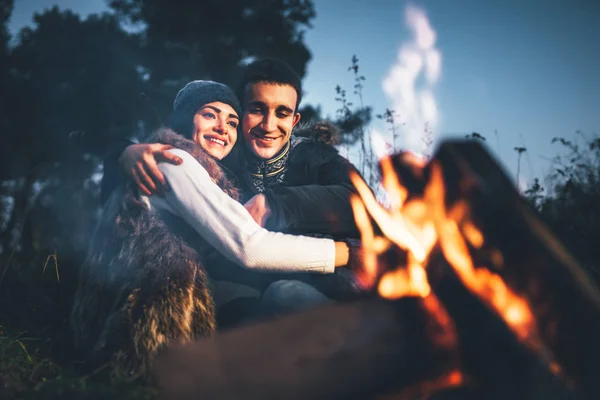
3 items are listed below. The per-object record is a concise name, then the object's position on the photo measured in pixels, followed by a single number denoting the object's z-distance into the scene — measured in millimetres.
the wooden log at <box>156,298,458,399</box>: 450
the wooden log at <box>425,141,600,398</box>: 467
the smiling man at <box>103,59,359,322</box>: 823
